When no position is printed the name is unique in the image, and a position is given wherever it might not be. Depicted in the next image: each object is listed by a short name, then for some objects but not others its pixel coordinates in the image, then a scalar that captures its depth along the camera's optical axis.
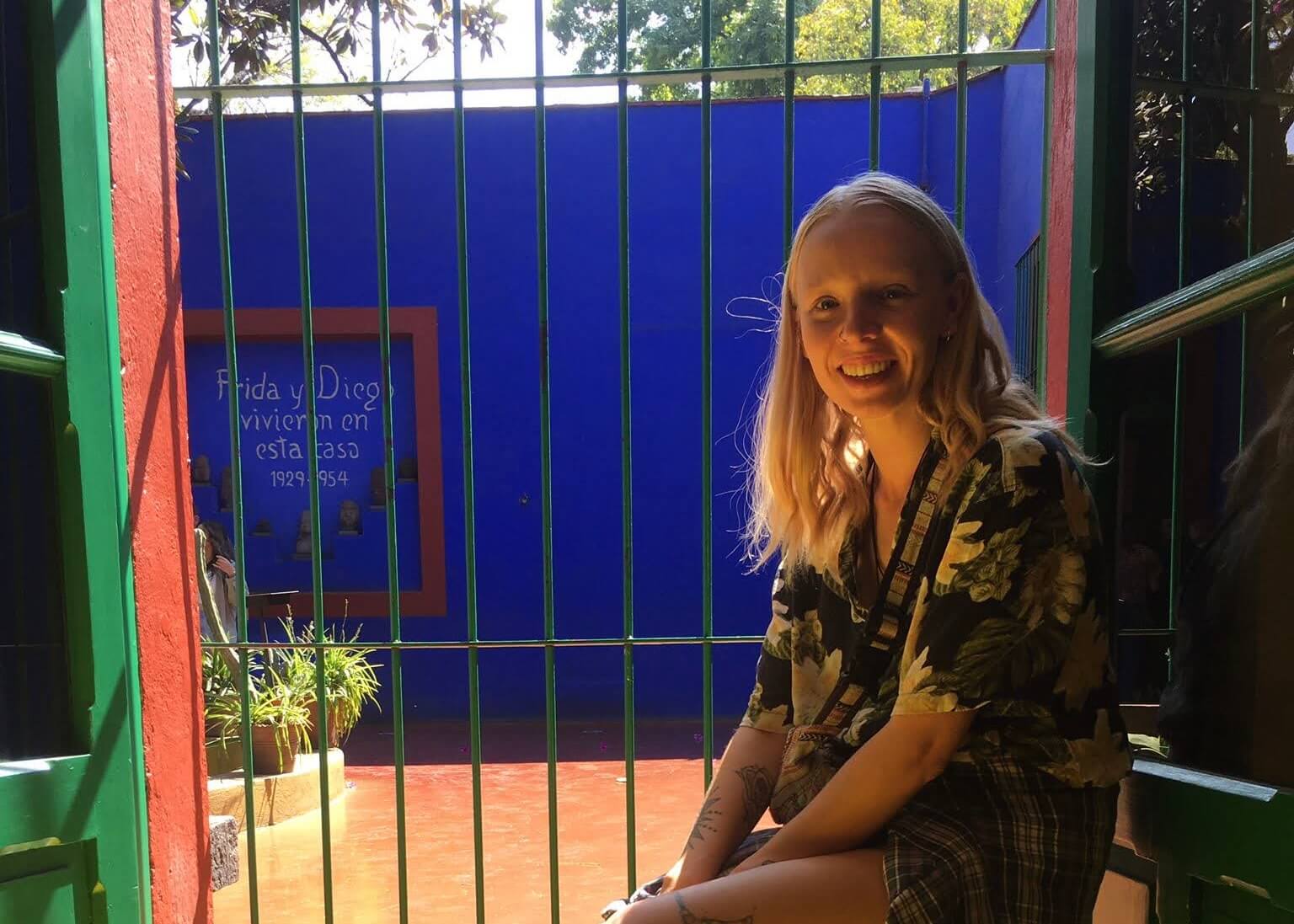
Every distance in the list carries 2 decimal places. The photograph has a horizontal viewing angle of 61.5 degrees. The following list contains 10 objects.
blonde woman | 1.33
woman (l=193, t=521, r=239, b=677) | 6.77
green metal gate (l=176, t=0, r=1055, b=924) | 2.33
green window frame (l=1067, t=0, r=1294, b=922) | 1.21
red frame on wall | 7.78
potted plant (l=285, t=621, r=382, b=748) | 6.19
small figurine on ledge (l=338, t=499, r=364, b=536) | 7.99
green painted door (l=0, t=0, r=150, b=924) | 1.64
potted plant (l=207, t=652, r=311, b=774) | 5.63
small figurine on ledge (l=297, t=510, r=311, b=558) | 7.95
